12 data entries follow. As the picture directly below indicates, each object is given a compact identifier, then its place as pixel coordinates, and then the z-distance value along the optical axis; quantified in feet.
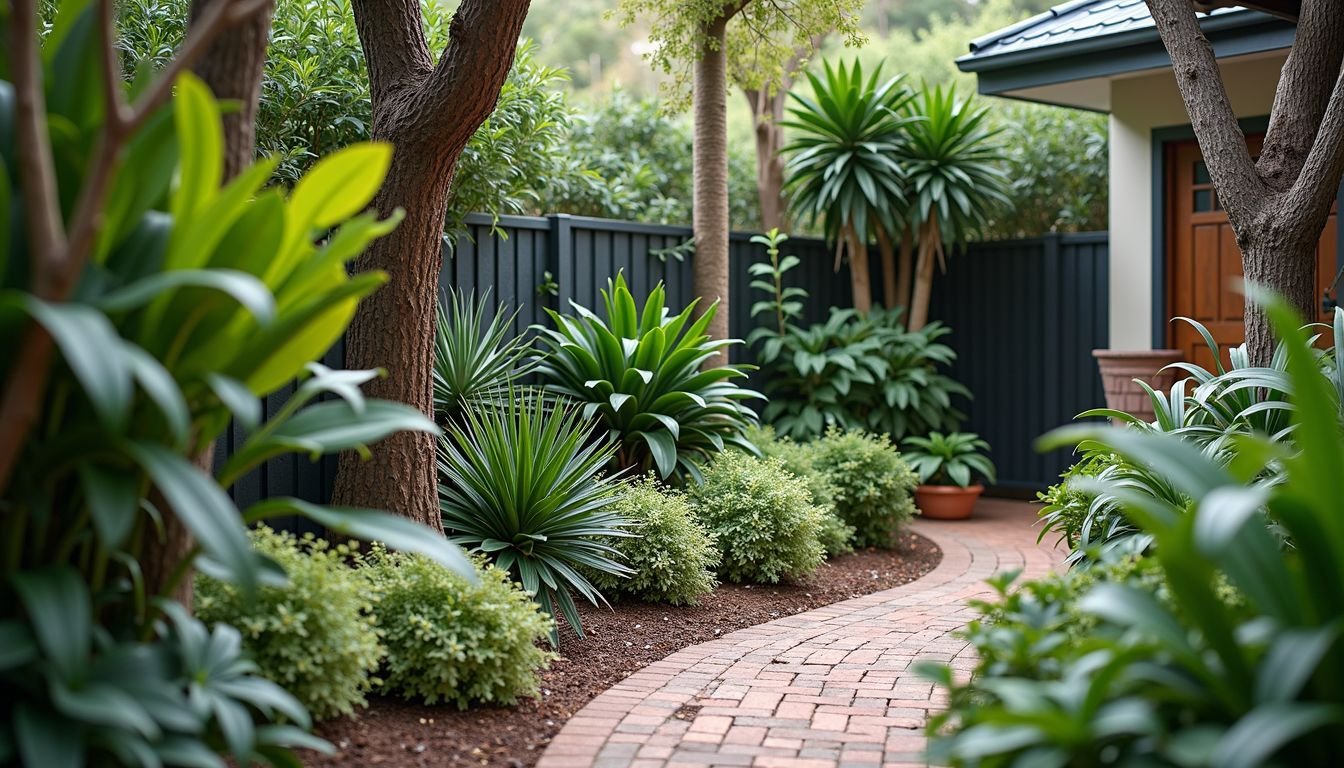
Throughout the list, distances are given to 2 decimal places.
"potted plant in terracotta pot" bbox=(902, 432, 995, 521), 26.66
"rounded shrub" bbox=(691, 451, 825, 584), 18.53
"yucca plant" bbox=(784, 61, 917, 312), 27.68
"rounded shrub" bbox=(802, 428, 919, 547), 22.40
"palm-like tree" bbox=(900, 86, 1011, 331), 27.84
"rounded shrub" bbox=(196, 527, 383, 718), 9.81
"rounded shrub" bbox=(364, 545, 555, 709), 11.70
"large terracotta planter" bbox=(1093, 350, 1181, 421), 24.94
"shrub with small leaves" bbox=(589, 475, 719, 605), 16.61
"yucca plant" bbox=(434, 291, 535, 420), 17.48
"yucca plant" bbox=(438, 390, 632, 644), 14.99
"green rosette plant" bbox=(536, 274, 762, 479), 18.90
